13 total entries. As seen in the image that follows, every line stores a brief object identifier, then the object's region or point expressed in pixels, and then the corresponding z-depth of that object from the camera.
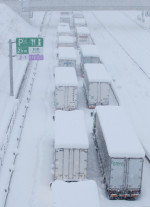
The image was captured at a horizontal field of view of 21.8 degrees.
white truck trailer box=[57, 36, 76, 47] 51.07
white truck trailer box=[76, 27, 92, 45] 57.84
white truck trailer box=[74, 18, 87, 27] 69.00
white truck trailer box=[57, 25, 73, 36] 59.06
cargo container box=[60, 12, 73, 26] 77.62
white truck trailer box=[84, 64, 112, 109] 32.42
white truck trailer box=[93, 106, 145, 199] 19.94
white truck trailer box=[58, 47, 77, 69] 41.09
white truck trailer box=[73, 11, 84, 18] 80.89
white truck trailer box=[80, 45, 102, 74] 42.19
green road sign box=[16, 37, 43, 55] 34.25
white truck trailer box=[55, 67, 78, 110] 31.31
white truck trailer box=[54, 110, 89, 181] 20.95
